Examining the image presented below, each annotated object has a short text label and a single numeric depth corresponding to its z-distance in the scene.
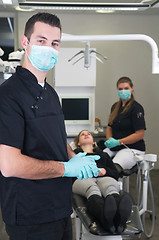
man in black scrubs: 1.15
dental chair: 1.82
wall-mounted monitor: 3.71
